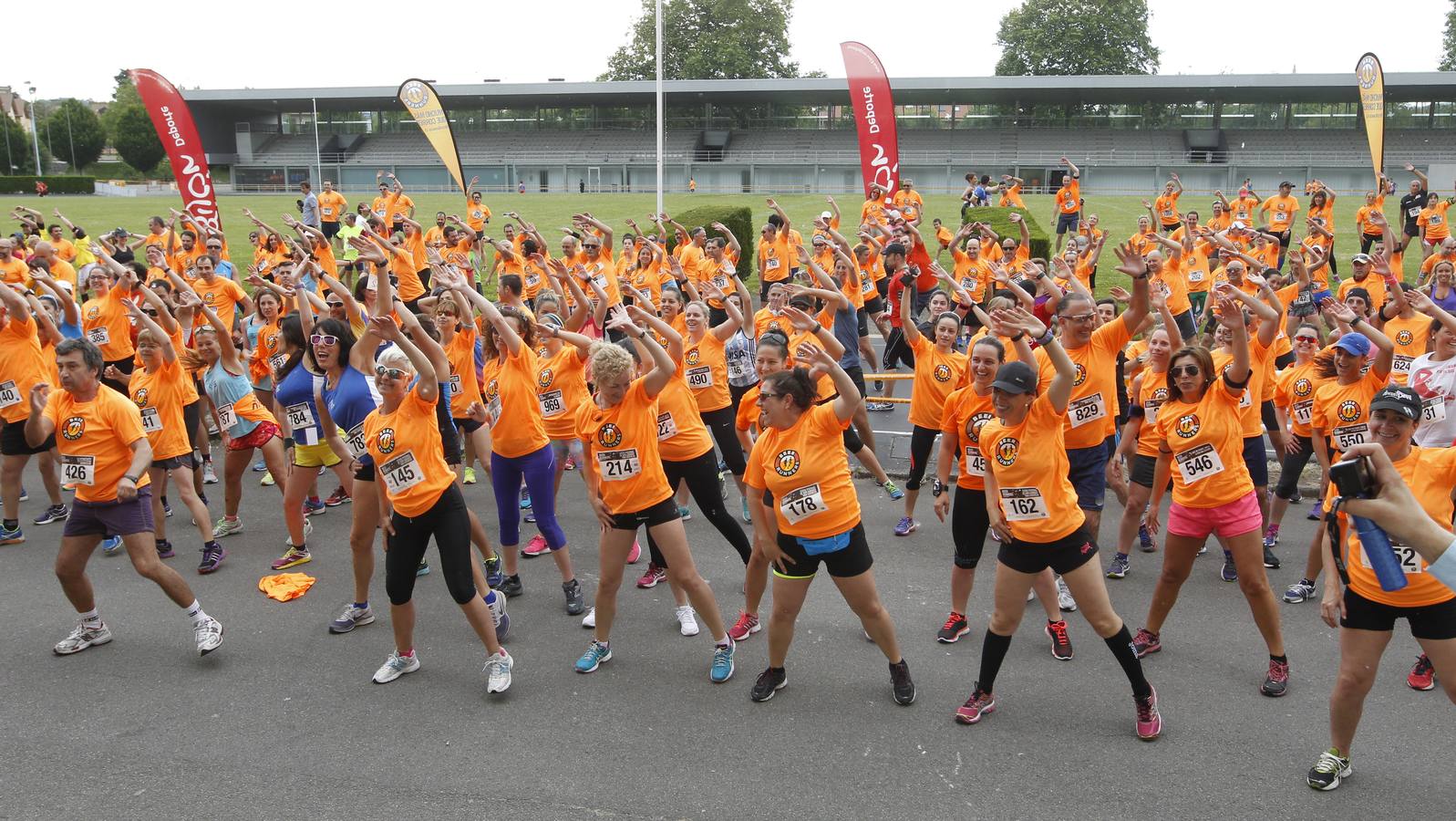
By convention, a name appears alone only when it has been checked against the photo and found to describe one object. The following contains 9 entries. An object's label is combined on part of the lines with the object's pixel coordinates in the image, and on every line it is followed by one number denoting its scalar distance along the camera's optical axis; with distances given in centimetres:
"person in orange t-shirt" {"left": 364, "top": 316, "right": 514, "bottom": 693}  521
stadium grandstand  4991
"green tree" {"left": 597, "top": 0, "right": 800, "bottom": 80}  7306
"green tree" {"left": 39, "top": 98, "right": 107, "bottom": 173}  7994
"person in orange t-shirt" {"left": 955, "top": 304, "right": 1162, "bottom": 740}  459
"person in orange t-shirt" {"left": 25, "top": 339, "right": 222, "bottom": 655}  571
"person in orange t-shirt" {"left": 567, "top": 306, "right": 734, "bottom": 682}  533
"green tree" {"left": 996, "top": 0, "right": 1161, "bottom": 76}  7075
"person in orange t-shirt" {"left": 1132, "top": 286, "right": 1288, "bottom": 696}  511
